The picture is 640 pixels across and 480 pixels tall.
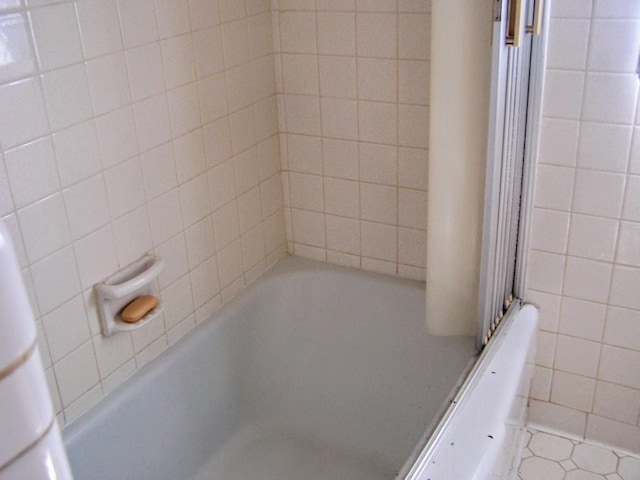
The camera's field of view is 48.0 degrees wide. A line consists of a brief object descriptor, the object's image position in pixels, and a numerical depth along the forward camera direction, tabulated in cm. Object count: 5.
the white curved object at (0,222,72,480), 48
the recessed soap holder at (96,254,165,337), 148
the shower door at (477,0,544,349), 132
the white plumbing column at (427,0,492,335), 137
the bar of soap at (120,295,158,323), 153
